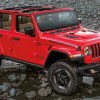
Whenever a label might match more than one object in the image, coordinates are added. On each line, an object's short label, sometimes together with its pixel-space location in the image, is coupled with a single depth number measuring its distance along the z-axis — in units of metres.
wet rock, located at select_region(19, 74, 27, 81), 10.48
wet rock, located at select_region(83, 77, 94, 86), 9.53
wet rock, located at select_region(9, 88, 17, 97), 9.29
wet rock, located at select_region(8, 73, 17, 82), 10.42
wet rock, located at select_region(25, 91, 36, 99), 9.08
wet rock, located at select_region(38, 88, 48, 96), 9.11
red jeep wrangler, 8.72
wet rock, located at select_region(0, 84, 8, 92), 9.70
